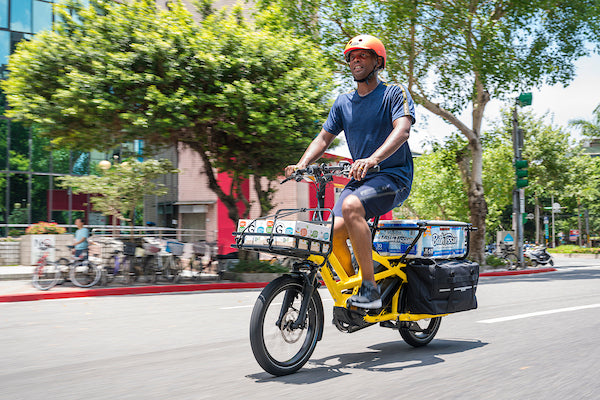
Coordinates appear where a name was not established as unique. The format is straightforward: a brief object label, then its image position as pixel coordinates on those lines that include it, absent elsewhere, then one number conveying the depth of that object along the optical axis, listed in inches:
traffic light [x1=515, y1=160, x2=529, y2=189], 777.8
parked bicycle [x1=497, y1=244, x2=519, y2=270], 856.3
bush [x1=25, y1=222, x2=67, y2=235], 769.6
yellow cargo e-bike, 153.4
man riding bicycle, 162.2
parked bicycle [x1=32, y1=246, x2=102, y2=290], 502.0
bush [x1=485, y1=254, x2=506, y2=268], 861.2
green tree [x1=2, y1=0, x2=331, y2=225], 499.8
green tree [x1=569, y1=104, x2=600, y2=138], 1692.9
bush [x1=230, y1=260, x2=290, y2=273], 605.9
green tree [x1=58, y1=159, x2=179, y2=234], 864.3
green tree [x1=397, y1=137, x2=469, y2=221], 1665.8
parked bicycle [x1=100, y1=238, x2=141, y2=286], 552.4
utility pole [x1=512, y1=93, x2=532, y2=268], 793.6
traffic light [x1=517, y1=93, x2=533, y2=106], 784.3
